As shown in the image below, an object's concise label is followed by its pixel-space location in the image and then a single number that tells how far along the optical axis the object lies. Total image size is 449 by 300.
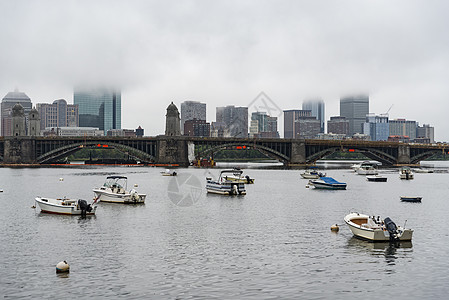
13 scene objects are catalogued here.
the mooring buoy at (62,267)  41.38
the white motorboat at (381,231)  53.28
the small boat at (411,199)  96.24
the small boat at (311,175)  159.38
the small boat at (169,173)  173.25
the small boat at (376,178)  153.73
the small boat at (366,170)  181.50
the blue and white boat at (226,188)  106.00
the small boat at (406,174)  165.12
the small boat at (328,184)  123.34
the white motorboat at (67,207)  72.50
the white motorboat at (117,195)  87.81
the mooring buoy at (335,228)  61.00
